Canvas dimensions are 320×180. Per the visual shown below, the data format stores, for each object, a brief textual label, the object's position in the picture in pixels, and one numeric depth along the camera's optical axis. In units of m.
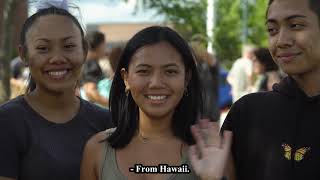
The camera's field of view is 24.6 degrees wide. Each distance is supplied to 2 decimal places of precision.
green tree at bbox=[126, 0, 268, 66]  7.57
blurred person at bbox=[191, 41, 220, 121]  8.96
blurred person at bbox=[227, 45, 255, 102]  11.16
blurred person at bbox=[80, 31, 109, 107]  7.59
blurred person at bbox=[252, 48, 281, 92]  8.80
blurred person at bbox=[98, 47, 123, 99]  7.14
